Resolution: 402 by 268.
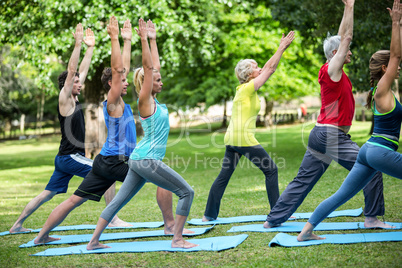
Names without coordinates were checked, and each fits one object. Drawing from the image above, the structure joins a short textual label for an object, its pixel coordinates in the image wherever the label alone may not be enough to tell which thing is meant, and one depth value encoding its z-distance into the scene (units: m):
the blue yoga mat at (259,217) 6.62
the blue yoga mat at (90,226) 6.73
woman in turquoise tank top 4.95
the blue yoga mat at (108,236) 5.96
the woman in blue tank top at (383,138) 4.61
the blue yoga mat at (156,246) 5.24
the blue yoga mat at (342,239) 5.03
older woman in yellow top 6.24
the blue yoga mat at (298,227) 5.76
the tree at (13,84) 29.41
